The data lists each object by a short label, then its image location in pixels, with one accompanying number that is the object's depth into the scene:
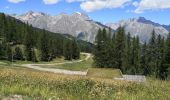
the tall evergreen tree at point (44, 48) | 165.25
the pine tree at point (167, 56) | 113.81
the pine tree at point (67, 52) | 181.25
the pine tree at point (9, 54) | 141.25
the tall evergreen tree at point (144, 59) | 128.50
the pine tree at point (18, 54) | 151.69
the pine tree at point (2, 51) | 141.66
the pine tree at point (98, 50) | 127.88
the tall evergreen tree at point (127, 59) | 128.01
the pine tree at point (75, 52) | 184.48
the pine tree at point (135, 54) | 131.52
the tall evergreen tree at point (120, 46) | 129.88
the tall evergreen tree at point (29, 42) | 155.75
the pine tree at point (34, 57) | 156.07
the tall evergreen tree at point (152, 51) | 121.72
